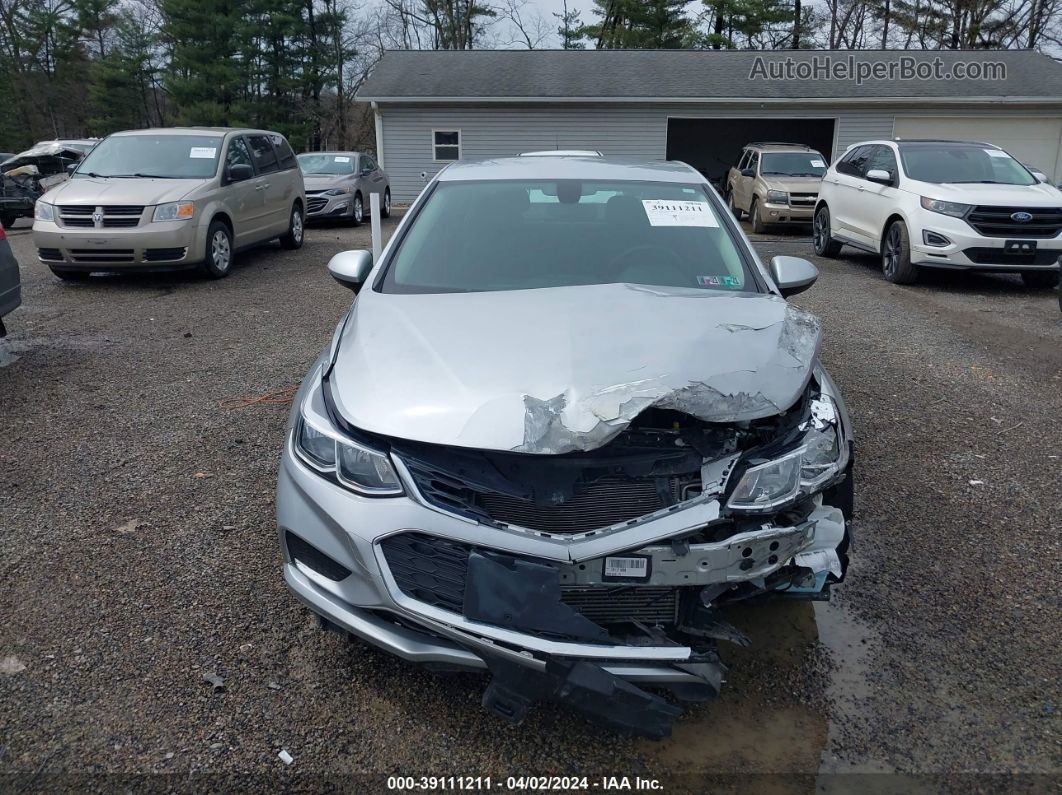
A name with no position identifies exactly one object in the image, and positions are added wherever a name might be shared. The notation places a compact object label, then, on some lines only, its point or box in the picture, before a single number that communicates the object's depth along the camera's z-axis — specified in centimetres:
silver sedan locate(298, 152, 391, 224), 1634
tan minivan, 916
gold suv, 1611
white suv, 934
